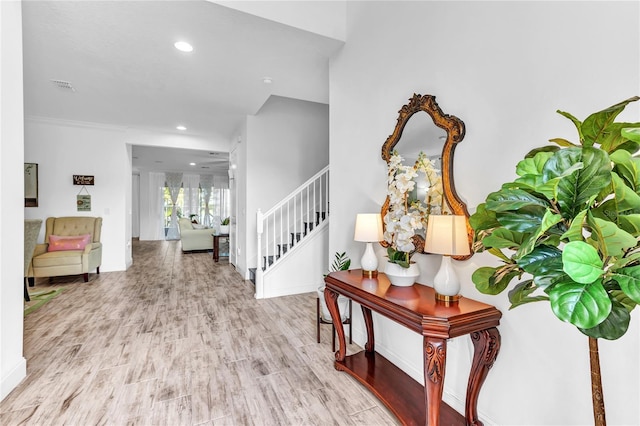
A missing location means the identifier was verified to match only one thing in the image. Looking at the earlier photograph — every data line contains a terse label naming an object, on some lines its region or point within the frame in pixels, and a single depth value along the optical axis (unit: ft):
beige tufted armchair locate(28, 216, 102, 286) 14.57
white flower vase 6.05
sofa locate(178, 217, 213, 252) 26.35
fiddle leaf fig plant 2.16
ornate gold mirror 5.63
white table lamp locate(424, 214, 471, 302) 4.84
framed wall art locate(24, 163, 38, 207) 16.42
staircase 13.37
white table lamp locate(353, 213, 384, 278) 7.07
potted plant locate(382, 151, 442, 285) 5.92
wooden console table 4.43
